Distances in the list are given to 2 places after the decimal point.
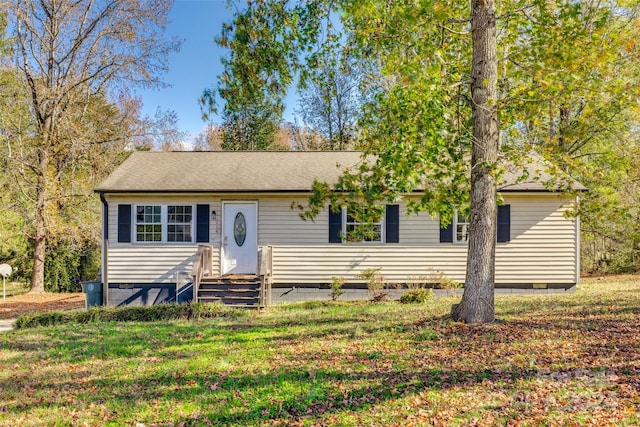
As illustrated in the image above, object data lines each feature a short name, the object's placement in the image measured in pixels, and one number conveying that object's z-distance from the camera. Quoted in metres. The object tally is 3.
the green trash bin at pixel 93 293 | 11.38
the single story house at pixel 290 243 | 11.74
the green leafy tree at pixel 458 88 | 5.74
